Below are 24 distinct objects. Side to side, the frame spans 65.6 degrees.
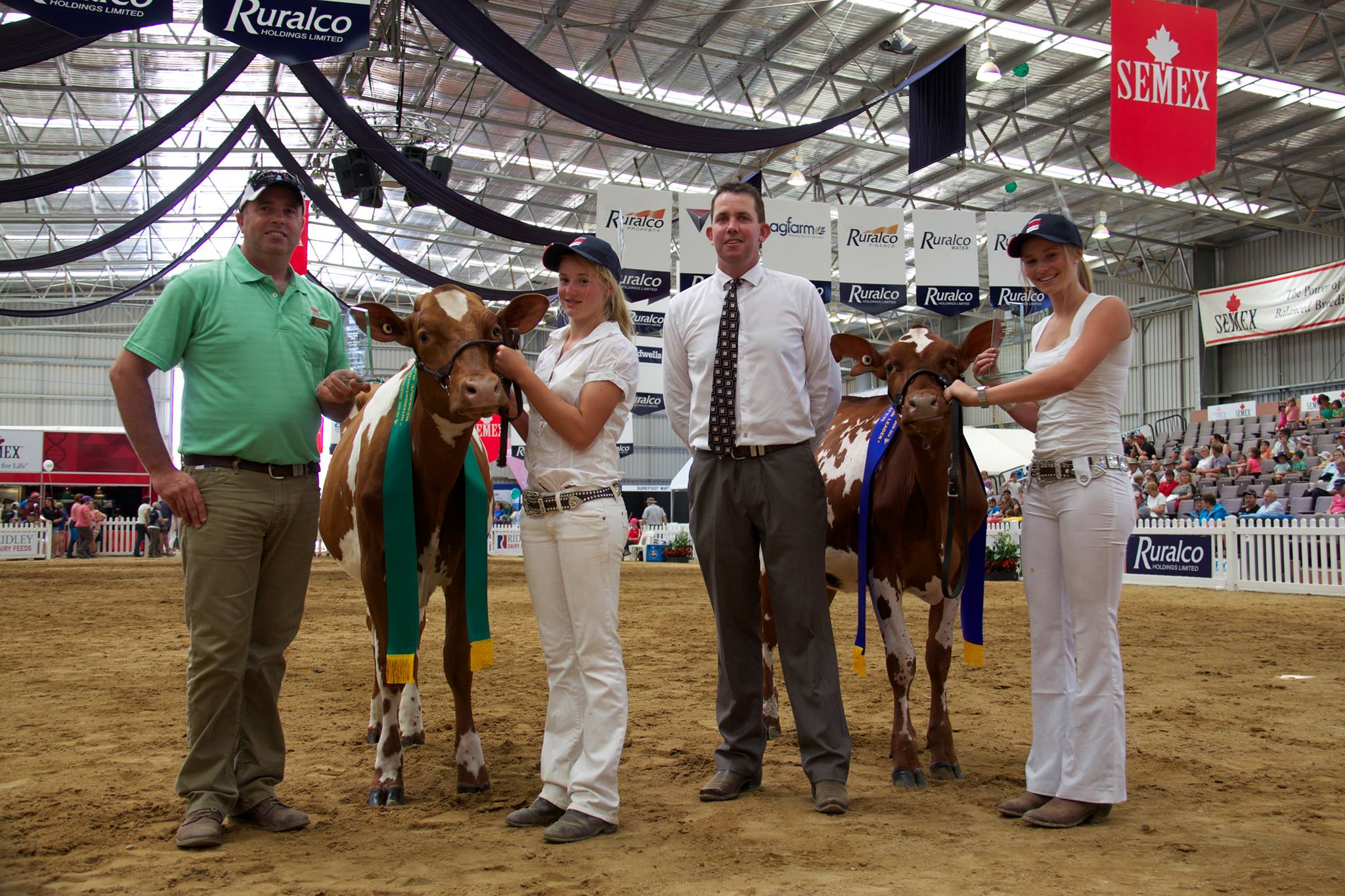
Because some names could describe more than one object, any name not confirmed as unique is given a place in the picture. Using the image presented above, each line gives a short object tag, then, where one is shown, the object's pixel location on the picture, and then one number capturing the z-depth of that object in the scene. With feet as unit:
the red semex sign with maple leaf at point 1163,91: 30.40
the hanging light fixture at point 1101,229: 82.12
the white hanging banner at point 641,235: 49.85
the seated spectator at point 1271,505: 58.23
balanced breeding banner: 84.89
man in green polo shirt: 11.74
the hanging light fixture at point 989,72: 53.26
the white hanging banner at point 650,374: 73.41
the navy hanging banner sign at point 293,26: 23.29
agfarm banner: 51.01
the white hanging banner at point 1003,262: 52.37
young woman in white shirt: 11.78
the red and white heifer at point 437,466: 12.36
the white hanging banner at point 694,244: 49.83
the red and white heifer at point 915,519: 14.16
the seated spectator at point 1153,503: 65.87
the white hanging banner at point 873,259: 53.21
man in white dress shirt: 13.07
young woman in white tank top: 11.80
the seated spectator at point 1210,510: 57.11
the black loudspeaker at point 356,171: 63.36
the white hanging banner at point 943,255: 52.37
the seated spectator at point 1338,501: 53.52
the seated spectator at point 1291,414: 81.05
